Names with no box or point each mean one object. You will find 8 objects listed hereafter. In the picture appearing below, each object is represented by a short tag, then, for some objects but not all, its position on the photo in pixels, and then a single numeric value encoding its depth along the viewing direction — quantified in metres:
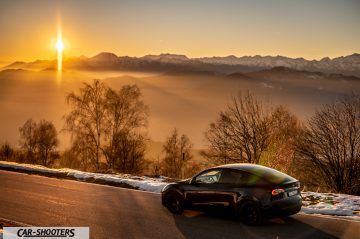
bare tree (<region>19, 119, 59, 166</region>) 85.00
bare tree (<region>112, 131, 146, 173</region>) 46.88
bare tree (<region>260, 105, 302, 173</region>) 28.47
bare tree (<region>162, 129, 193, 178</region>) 84.25
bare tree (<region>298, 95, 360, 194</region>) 32.44
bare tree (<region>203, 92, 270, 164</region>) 36.18
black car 10.46
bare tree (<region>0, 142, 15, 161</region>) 75.57
